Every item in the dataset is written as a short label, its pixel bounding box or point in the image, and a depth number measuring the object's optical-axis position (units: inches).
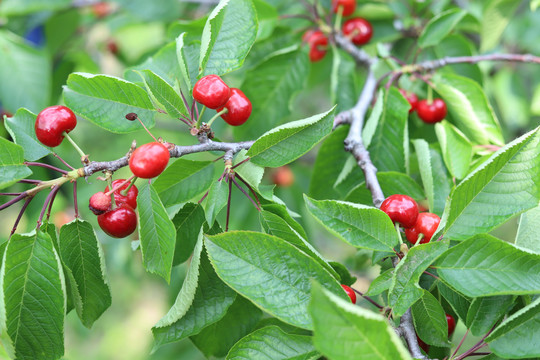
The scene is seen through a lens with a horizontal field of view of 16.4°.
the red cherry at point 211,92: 39.3
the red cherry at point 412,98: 44.7
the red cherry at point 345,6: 46.4
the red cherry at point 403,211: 39.0
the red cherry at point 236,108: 40.3
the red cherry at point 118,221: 39.1
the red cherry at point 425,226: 39.2
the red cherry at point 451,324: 39.9
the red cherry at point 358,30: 46.6
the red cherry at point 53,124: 39.3
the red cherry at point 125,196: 39.6
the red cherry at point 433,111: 44.2
